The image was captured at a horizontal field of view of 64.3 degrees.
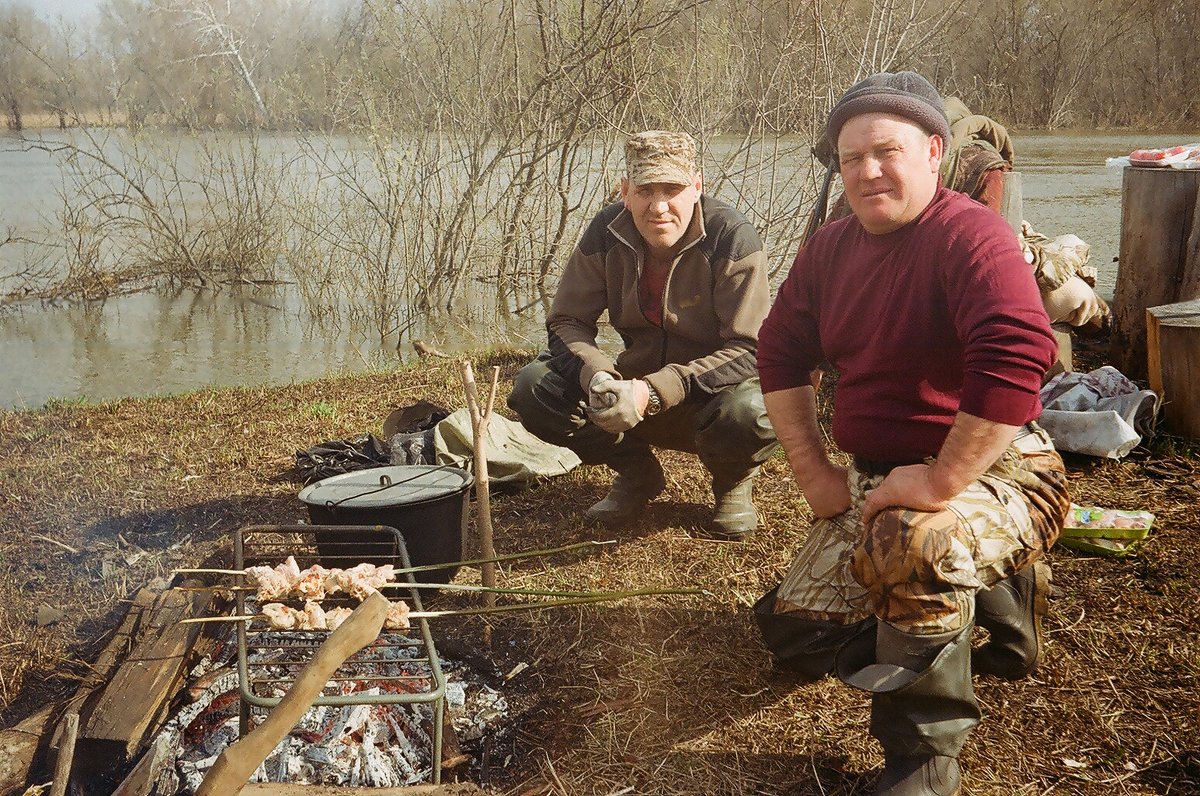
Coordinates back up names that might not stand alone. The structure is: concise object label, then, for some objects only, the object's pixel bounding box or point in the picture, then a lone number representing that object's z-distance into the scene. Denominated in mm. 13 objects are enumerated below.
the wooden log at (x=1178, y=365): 4602
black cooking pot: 3229
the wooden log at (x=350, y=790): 2008
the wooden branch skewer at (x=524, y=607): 2252
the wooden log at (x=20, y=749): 2512
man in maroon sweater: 2211
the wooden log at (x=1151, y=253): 5492
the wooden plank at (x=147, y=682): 2555
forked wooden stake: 3447
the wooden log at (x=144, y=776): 2303
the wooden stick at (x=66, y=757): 2271
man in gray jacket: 3678
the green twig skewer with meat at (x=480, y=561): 2623
